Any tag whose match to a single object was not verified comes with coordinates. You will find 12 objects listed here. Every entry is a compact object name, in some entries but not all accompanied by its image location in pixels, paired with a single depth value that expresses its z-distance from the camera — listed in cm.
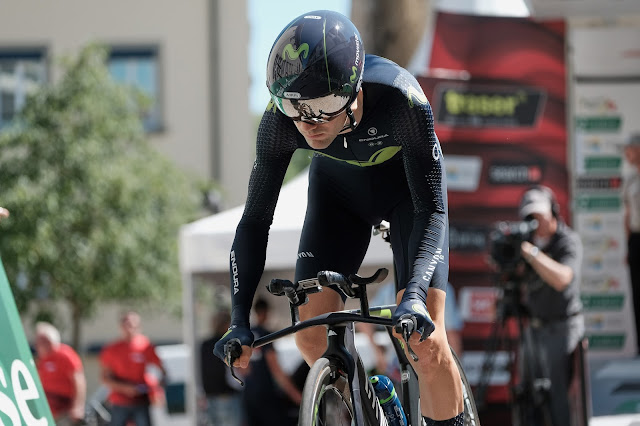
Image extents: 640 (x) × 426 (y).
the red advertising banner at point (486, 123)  1676
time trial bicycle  633
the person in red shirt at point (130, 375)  1980
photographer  1469
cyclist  647
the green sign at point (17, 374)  793
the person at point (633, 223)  1859
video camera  1414
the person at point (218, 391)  1901
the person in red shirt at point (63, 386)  1934
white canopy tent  1725
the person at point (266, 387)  1856
